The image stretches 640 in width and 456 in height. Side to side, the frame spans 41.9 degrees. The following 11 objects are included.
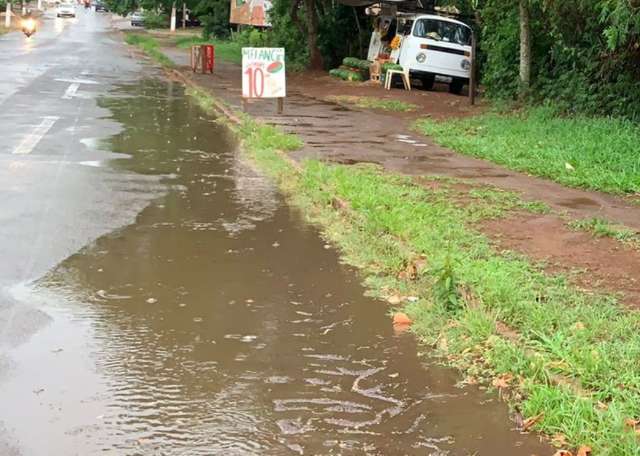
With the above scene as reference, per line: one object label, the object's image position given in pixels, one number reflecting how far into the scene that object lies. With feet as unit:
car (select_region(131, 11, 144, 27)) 221.33
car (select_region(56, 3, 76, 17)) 269.44
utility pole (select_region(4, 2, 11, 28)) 190.21
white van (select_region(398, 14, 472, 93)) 74.69
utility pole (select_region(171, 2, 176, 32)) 189.13
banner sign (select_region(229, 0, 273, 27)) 133.18
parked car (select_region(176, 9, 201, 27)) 215.31
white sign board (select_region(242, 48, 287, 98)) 51.44
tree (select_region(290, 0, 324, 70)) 95.91
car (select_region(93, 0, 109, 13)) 362.90
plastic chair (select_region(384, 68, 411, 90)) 76.13
